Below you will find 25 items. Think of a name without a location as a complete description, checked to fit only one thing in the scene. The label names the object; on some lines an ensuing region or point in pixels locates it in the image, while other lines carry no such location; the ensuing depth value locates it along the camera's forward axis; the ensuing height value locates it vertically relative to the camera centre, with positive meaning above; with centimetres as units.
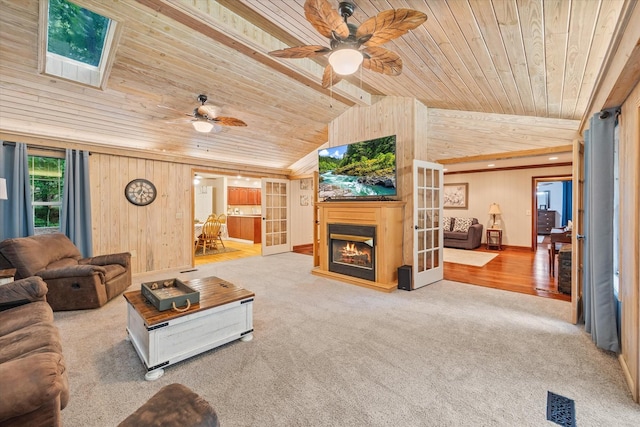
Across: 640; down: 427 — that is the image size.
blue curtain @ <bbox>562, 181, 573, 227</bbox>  1051 +31
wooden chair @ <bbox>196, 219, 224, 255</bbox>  709 -55
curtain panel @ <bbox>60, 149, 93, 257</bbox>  403 +13
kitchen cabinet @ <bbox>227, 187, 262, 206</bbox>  973 +53
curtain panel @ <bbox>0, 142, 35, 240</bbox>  358 +33
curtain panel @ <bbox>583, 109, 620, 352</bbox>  222 -19
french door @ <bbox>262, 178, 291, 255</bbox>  688 -16
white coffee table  198 -91
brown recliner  306 -70
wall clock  470 +34
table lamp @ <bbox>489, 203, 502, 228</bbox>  718 -1
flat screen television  410 +63
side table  709 -78
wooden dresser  1045 -46
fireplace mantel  400 -31
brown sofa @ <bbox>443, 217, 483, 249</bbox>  707 -74
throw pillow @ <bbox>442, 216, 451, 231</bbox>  772 -43
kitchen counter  864 -53
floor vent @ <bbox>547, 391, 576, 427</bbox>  155 -119
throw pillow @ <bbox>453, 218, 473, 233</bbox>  734 -42
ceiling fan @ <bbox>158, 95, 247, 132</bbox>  348 +119
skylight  274 +183
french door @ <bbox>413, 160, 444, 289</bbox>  402 -22
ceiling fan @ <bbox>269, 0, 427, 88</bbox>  174 +126
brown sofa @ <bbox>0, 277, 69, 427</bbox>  106 -74
